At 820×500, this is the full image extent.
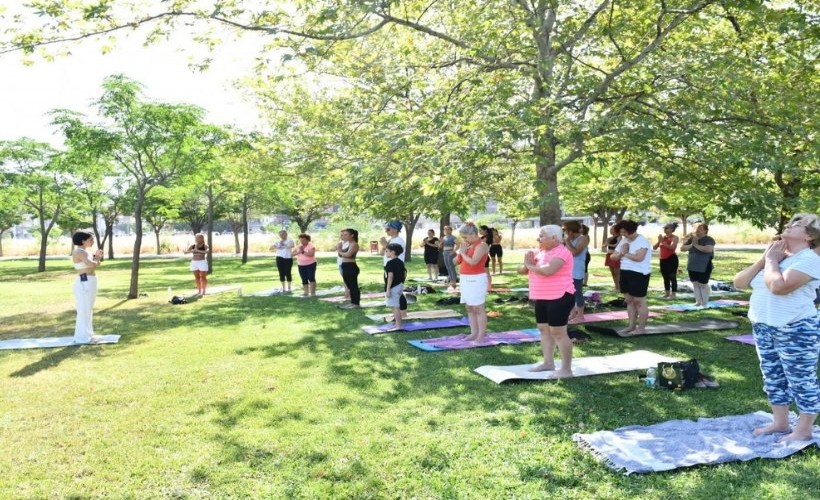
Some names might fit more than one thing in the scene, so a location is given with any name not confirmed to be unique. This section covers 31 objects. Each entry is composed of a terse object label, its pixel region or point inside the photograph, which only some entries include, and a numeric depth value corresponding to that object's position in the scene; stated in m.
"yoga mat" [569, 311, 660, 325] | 9.70
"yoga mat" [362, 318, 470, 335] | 9.07
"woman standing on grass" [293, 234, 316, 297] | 13.41
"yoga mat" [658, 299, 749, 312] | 10.62
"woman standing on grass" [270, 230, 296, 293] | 14.12
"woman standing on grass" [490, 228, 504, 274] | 16.33
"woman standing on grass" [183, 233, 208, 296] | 13.42
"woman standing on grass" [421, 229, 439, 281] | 16.91
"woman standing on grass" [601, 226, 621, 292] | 12.59
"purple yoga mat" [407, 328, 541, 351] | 7.70
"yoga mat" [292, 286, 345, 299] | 14.06
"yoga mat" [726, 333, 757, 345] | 7.60
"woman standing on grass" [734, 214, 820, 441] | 3.85
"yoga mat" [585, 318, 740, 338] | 8.42
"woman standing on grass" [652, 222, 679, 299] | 11.85
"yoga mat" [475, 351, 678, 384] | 6.04
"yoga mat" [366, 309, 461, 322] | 10.26
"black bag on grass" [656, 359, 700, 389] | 5.47
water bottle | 5.63
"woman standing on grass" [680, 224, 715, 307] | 10.59
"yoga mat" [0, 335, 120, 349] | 8.29
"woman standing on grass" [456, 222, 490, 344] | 7.68
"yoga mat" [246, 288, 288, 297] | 14.43
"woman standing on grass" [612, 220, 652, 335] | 8.02
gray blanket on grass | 3.89
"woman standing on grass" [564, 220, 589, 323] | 9.03
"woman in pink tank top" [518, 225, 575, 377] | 5.86
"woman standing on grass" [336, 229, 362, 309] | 11.05
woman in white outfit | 8.18
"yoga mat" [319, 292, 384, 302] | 12.95
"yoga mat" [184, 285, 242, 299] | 14.69
